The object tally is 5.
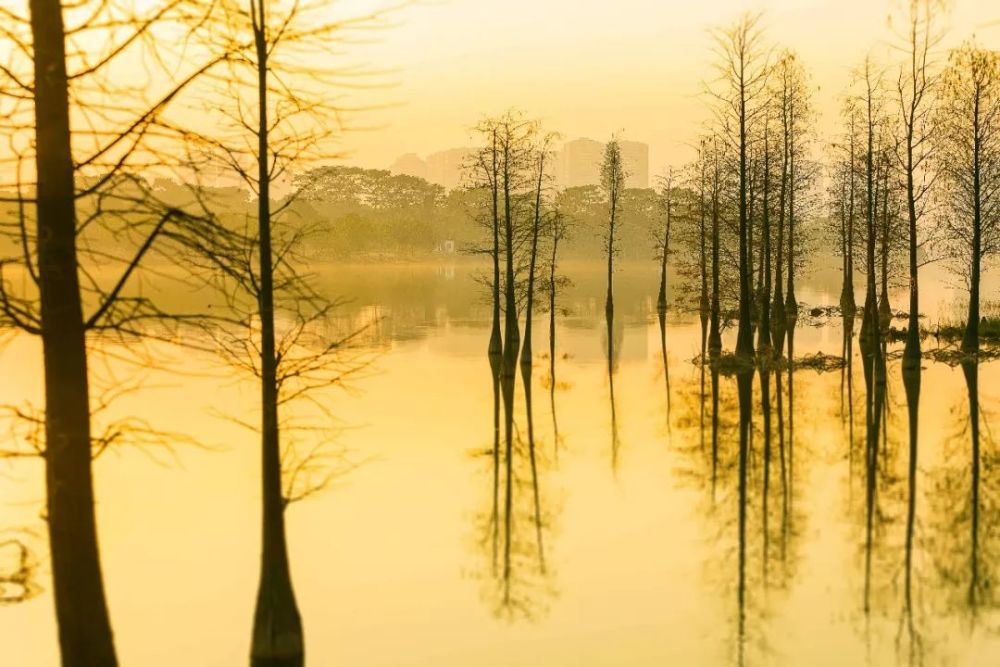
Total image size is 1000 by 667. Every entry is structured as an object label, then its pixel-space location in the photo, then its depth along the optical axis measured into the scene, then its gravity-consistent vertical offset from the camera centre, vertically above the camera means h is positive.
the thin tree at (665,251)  70.06 +1.50
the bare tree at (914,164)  38.22 +4.14
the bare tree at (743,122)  41.38 +6.42
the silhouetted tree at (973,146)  43.62 +5.62
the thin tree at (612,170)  72.45 +7.75
